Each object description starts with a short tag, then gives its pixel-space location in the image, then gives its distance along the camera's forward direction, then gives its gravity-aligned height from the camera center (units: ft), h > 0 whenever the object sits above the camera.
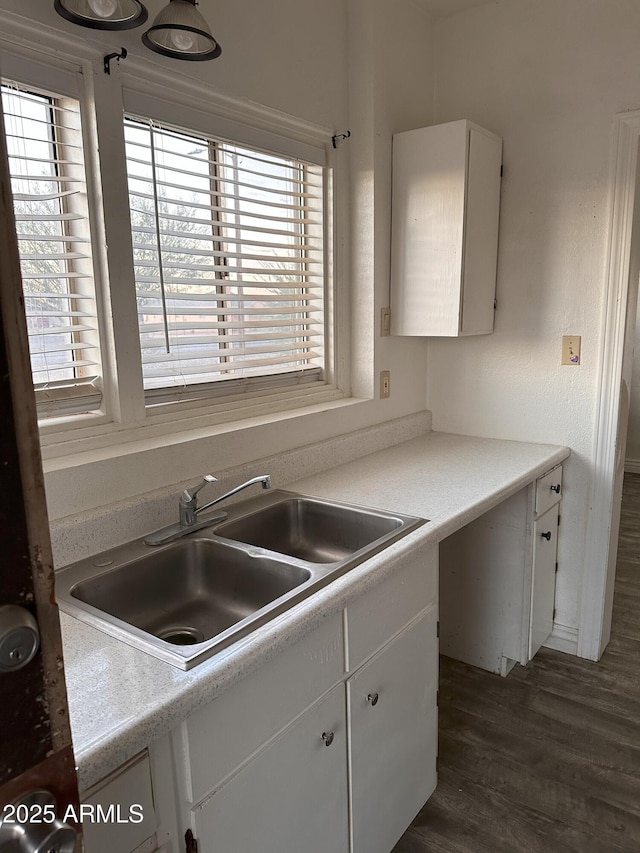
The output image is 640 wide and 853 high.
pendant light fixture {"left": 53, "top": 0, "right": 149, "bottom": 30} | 4.25 +2.12
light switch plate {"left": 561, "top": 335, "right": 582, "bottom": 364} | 7.78 -0.53
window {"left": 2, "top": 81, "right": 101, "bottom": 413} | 4.67 +0.59
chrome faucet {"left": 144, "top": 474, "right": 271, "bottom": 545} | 5.07 -1.68
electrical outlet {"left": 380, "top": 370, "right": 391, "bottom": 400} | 8.11 -0.97
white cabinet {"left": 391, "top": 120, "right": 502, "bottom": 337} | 7.23 +1.00
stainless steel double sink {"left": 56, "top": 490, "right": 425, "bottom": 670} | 4.28 -2.00
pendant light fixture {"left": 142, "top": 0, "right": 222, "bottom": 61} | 4.54 +2.14
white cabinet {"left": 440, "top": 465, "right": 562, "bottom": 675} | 7.55 -3.50
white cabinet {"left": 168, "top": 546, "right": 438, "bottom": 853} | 3.40 -2.83
